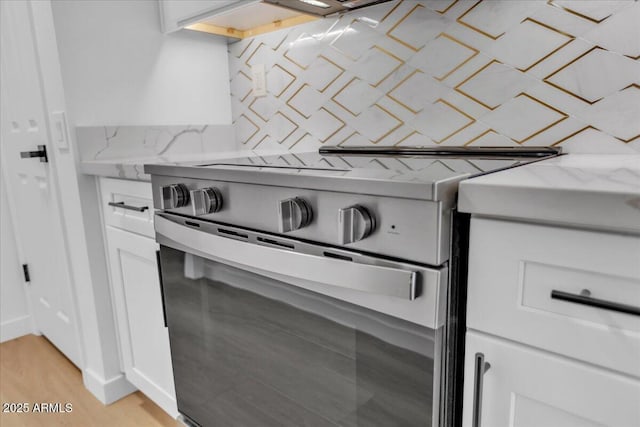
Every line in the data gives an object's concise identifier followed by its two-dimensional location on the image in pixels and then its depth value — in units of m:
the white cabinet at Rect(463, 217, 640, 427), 0.49
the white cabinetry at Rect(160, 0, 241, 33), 1.34
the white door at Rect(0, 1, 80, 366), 1.56
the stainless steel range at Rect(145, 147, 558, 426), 0.60
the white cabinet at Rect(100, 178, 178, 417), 1.26
